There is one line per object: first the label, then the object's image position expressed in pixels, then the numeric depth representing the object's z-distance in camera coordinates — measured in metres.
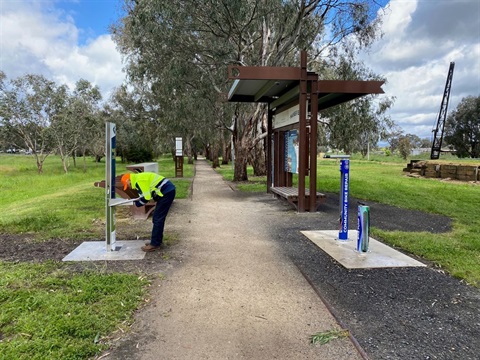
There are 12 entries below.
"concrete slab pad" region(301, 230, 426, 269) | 4.96
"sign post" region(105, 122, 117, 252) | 5.48
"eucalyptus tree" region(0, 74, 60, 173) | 27.62
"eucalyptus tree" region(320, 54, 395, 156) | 16.91
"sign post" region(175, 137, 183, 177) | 21.16
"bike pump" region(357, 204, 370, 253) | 5.31
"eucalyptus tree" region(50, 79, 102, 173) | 29.73
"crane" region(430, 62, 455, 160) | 33.38
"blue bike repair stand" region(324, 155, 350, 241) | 5.77
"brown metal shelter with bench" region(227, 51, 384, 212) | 8.54
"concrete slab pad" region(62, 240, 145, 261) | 5.21
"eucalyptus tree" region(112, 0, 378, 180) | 13.37
